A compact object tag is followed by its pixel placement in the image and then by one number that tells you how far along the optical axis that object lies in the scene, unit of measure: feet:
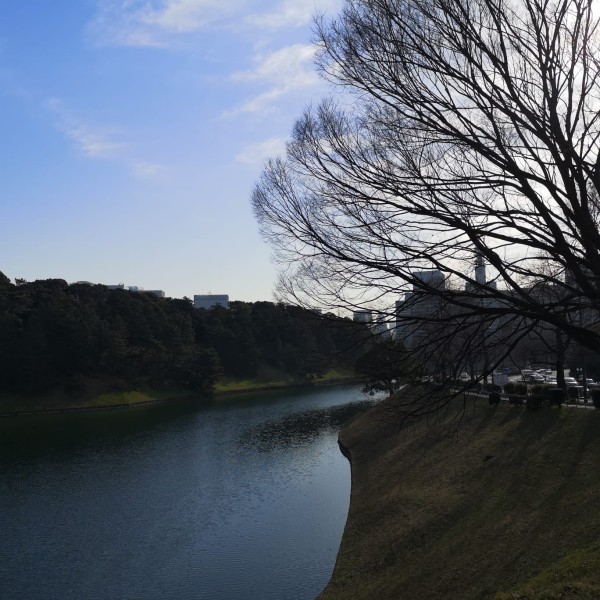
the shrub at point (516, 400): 73.72
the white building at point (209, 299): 465.88
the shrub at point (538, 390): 70.95
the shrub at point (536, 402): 67.72
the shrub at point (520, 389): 78.94
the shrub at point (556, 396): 64.85
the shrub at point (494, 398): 78.12
